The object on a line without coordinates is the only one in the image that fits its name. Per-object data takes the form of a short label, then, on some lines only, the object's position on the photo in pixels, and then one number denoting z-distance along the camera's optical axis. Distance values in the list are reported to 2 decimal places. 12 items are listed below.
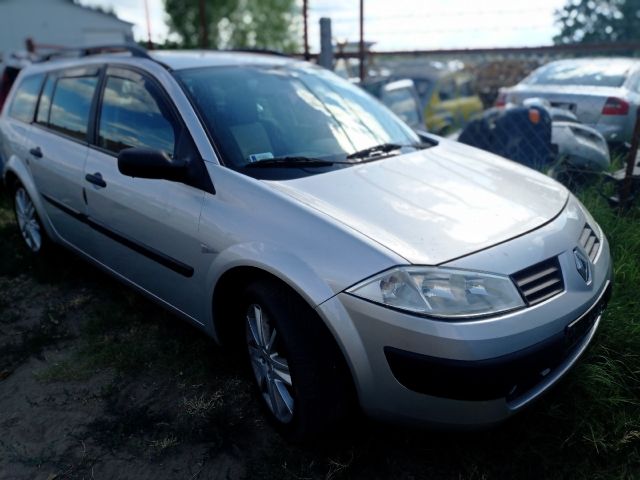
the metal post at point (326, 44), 5.69
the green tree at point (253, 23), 40.41
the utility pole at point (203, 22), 7.30
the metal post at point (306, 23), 6.18
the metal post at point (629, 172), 3.85
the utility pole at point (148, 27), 8.03
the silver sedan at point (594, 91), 5.88
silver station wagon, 1.81
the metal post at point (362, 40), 6.14
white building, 23.88
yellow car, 8.09
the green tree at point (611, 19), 32.56
